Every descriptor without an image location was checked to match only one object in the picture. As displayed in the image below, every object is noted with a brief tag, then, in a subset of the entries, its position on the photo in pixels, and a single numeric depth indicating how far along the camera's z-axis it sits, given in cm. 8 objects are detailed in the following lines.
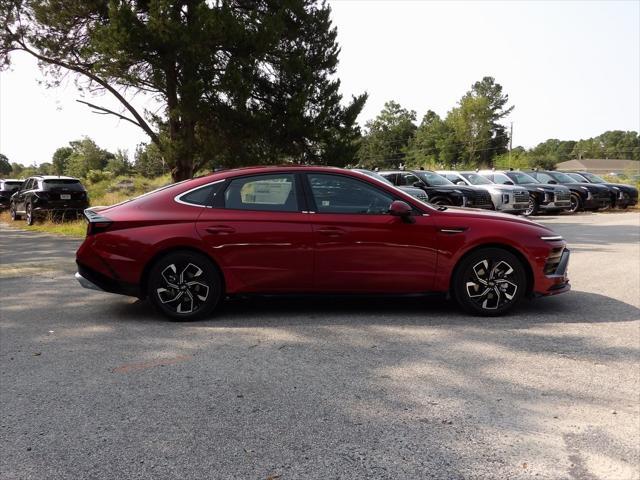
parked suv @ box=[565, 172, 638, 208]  2447
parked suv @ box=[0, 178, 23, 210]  2772
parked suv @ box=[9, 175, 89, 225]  1892
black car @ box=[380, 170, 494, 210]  1833
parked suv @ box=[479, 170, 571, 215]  2184
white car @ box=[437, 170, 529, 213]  1928
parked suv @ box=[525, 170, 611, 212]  2333
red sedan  557
